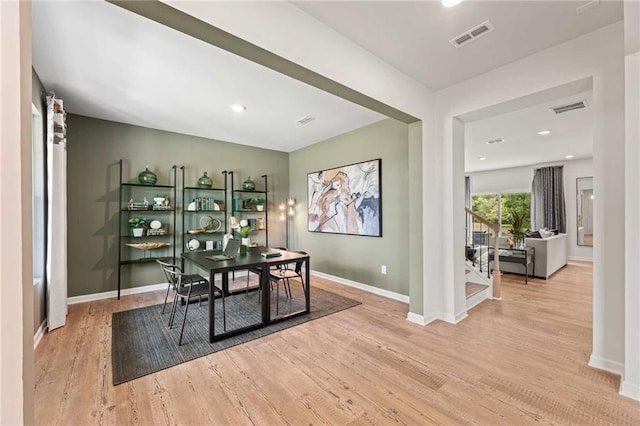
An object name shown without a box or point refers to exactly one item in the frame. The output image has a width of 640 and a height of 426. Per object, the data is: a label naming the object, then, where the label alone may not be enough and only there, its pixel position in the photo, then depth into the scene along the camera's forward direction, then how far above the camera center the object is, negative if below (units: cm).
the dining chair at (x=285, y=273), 349 -82
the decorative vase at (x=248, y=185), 523 +52
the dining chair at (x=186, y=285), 284 -81
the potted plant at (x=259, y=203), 541 +18
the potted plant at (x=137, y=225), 417 -19
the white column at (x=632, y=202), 183 +6
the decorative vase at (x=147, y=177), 420 +54
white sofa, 525 -94
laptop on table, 338 -48
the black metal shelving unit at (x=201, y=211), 473 +2
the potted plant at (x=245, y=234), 366 -29
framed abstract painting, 430 +22
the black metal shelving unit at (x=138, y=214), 416 -5
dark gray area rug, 232 -125
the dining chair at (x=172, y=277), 305 -74
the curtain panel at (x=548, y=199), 748 +33
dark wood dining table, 271 -58
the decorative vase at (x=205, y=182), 473 +53
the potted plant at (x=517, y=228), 584 -37
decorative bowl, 413 -50
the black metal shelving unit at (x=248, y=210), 522 +9
